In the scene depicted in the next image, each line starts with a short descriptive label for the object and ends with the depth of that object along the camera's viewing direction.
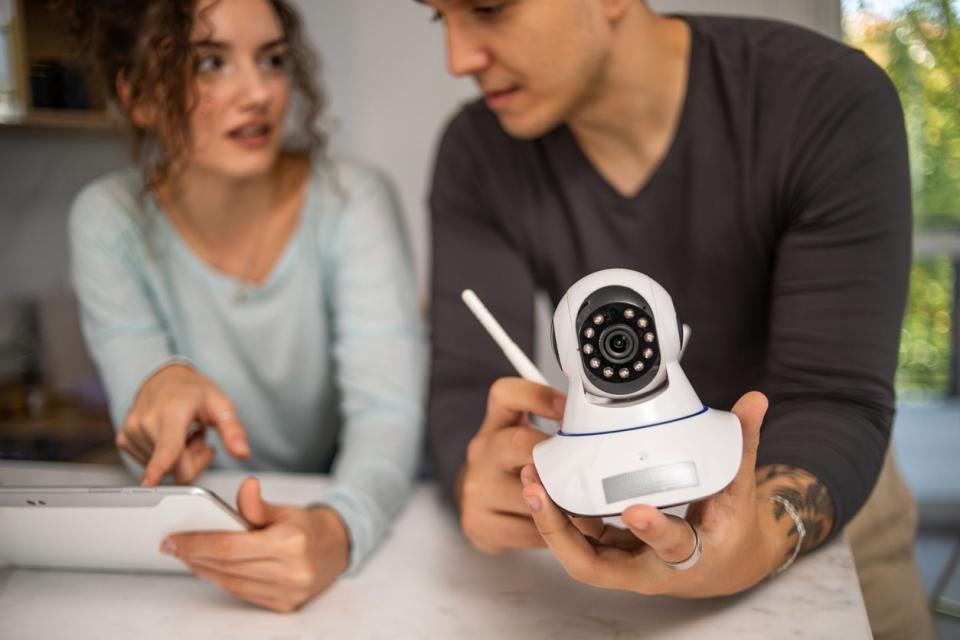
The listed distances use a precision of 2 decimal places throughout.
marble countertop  0.65
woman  0.94
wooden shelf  1.38
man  0.72
